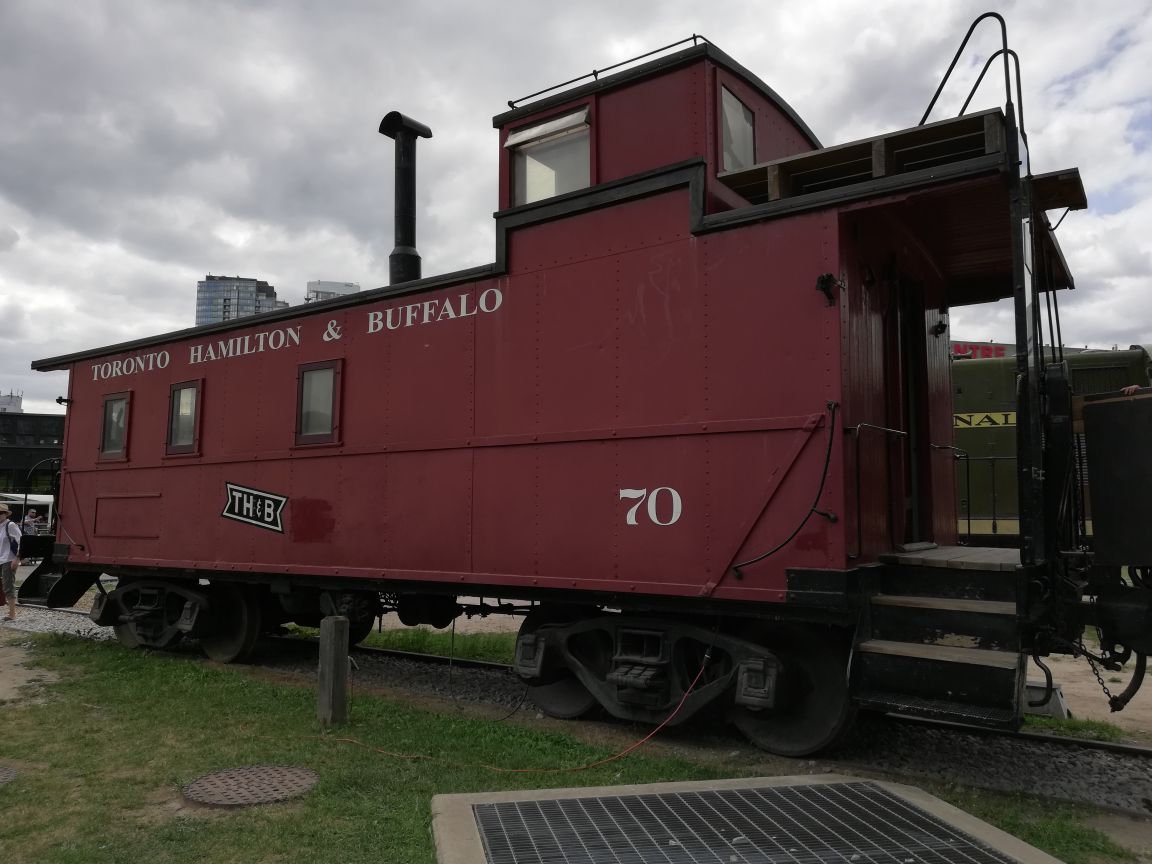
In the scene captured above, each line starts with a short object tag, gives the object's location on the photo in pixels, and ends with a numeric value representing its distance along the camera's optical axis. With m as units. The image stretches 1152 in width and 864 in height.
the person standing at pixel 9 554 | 10.88
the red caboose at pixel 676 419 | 4.93
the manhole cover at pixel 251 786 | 4.42
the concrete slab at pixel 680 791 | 3.42
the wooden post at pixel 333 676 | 5.93
